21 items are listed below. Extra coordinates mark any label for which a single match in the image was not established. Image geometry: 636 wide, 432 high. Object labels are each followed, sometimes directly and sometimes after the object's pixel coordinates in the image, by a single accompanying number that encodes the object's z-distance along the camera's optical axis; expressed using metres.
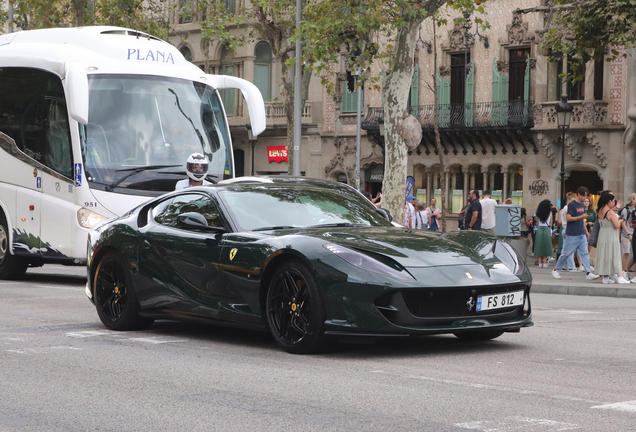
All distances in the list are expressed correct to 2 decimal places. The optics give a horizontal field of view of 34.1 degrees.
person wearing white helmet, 12.82
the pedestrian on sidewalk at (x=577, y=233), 20.22
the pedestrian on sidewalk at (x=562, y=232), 22.97
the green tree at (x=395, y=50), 23.17
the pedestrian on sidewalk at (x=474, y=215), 24.94
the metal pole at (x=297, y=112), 30.52
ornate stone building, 34.53
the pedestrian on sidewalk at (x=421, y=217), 29.17
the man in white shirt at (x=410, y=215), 29.25
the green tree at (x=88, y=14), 34.44
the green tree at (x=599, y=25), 21.70
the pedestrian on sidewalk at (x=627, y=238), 21.55
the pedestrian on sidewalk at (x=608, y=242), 18.48
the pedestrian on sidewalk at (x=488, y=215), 26.45
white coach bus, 15.07
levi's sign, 45.47
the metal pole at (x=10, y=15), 38.78
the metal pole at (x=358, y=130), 37.92
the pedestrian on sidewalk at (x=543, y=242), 25.44
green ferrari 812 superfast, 7.61
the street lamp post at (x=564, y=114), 29.58
